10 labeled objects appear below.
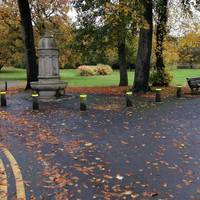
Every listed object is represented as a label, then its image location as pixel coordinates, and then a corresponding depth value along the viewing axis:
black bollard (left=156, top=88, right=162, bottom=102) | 19.53
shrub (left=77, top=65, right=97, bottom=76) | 61.81
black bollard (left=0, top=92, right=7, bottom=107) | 18.70
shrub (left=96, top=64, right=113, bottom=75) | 63.92
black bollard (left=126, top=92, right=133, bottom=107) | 18.14
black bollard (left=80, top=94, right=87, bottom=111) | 17.09
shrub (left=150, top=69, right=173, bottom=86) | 31.80
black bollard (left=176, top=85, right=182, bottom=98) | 22.22
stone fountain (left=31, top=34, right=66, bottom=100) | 21.12
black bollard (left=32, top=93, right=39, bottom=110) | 17.34
